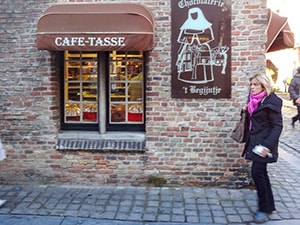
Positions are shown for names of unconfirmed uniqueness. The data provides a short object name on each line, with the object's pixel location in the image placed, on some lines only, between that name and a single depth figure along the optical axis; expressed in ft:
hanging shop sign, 18.84
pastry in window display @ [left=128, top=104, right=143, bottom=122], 20.53
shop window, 20.39
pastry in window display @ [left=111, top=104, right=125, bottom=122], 20.66
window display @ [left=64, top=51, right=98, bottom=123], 20.71
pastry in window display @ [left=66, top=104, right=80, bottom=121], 20.99
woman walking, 15.23
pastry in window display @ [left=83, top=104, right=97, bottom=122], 20.89
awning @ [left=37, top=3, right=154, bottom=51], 17.30
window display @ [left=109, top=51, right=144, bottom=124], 20.43
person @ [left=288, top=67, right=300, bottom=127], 35.32
